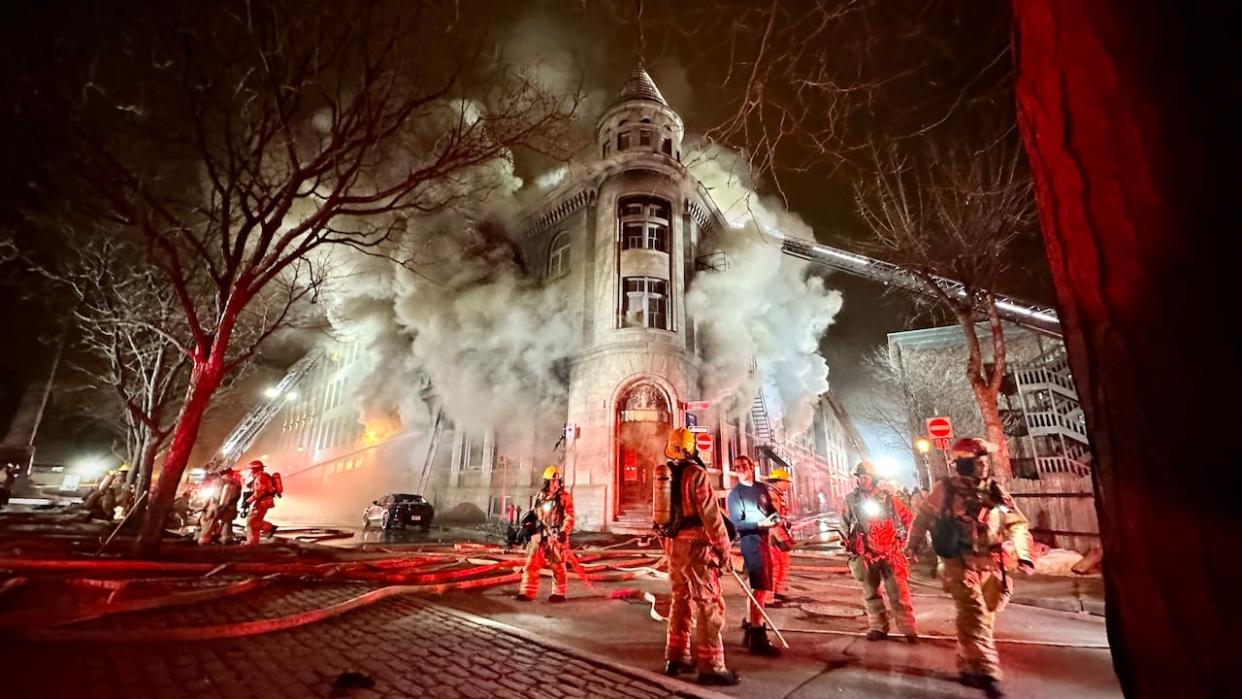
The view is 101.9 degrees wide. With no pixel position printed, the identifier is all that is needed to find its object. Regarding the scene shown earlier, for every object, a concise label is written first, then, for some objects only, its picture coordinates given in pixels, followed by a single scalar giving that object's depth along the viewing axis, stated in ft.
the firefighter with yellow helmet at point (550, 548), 23.79
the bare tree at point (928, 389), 88.22
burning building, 67.67
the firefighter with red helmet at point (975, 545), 13.76
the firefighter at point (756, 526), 18.90
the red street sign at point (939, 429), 42.34
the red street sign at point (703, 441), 58.80
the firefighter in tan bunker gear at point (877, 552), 18.16
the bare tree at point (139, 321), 48.60
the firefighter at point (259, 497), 40.22
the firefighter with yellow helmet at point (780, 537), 21.42
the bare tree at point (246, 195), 30.32
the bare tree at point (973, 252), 38.29
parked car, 64.90
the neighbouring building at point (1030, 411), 37.58
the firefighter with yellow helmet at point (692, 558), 13.71
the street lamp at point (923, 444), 58.29
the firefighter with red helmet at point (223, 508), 41.45
